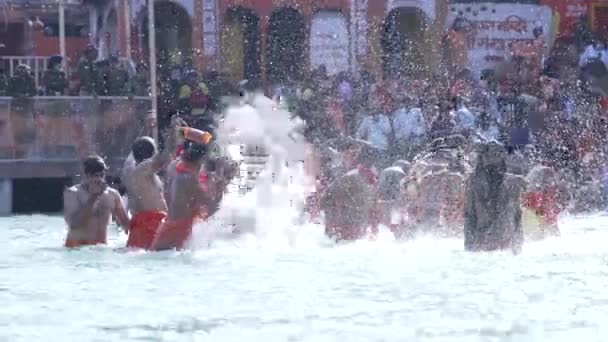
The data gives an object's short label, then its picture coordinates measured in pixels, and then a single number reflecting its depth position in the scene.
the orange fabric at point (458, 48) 31.97
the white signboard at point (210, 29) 32.41
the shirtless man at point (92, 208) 15.11
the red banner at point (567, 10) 33.03
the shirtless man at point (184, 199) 14.79
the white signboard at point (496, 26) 31.98
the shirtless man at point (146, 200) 15.23
